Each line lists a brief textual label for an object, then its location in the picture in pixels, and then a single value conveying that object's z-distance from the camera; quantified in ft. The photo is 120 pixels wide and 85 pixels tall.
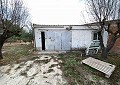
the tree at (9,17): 15.69
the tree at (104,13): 13.93
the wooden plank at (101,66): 10.65
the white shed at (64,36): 21.21
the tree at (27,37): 34.71
